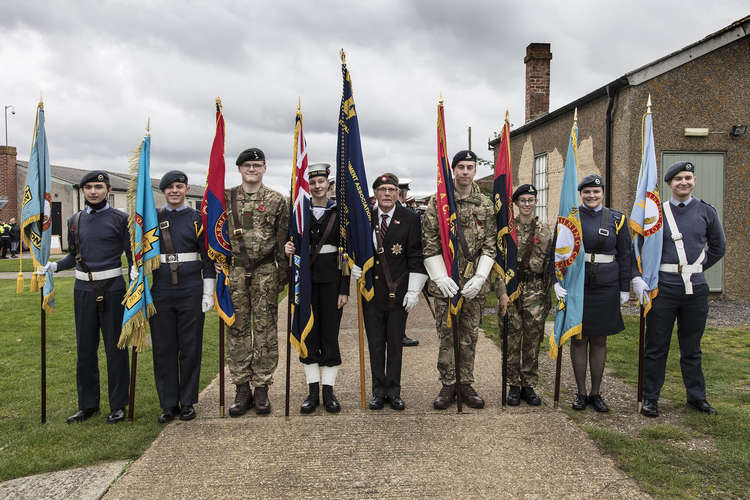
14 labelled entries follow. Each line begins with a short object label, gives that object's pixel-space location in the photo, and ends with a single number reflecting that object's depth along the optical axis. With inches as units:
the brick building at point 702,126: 364.8
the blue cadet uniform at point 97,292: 162.1
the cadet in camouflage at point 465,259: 170.7
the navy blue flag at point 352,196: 166.9
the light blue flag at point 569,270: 166.2
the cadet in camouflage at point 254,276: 167.3
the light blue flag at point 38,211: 165.8
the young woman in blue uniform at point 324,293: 170.7
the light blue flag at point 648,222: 168.2
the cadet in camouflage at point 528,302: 172.6
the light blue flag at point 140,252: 158.4
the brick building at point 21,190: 1218.6
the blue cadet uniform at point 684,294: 167.8
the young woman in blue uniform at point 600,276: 167.8
